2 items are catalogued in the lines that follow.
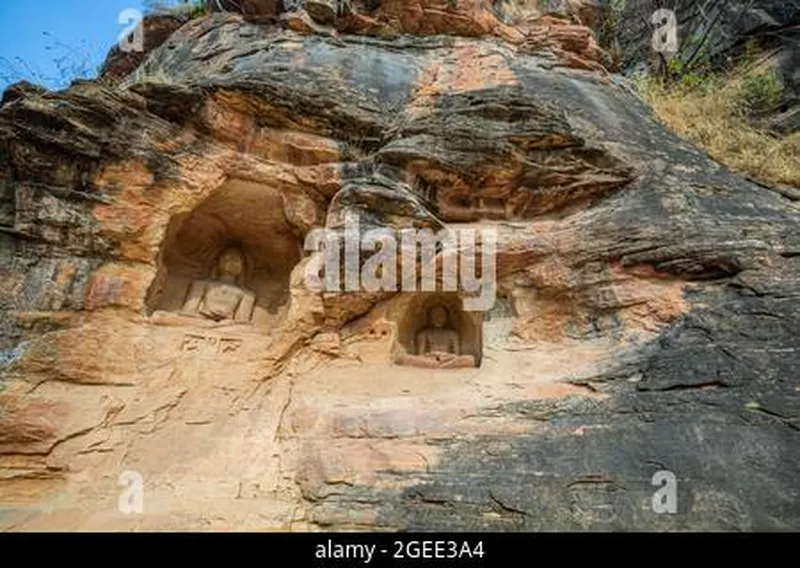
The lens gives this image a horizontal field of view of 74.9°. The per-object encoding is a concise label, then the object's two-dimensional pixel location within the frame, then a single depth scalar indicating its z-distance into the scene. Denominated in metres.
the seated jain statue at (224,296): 6.30
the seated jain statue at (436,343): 5.75
